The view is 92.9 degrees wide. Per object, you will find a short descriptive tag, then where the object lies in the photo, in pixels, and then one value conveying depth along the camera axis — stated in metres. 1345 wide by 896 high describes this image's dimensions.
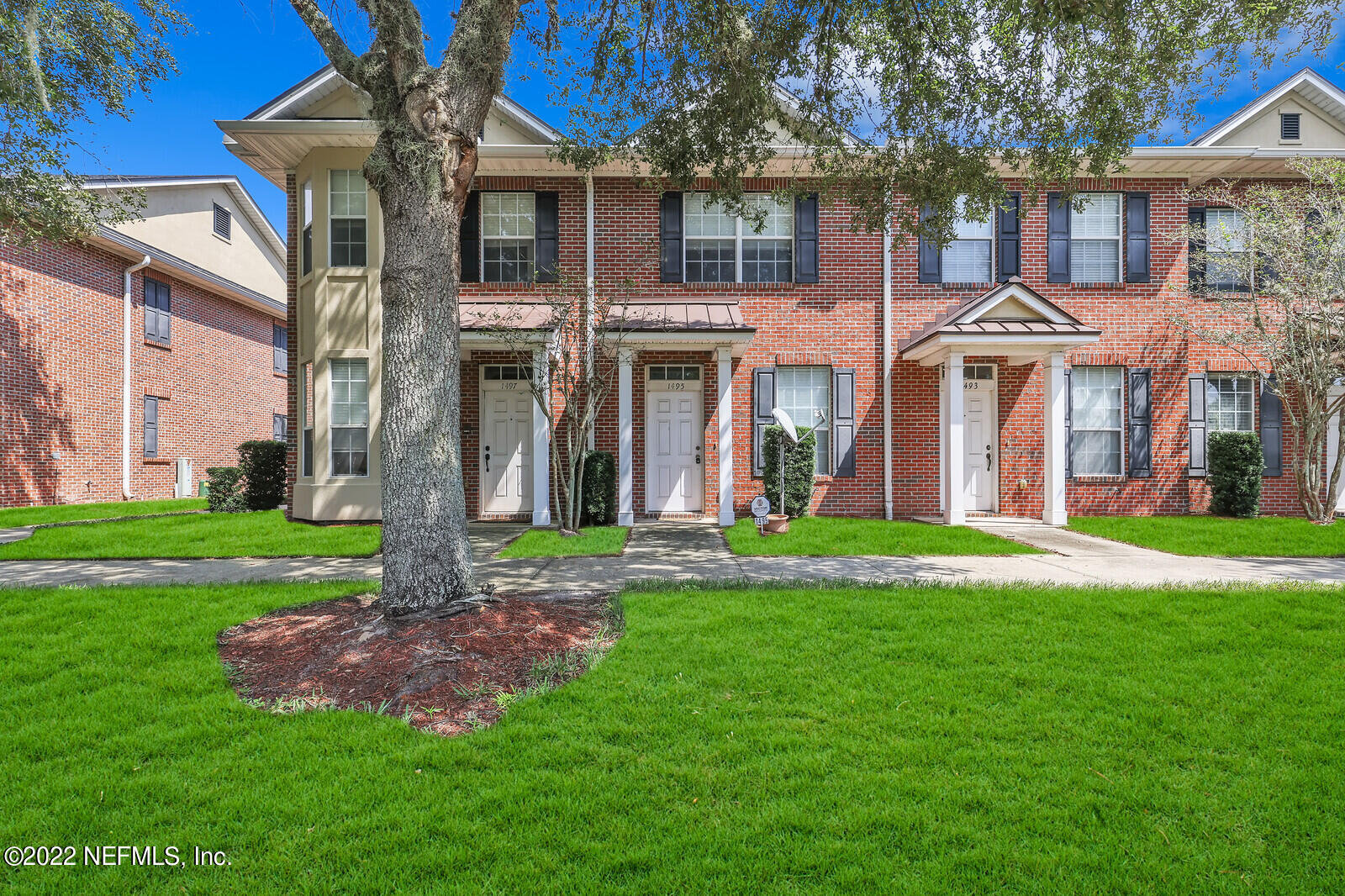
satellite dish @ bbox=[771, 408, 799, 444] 9.16
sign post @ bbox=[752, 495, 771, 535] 9.02
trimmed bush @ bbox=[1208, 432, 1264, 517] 10.55
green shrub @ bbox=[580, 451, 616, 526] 10.05
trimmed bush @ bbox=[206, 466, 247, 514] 11.34
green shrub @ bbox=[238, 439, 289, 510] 11.57
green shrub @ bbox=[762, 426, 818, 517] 10.48
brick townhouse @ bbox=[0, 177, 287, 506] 12.59
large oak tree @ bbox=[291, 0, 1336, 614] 4.41
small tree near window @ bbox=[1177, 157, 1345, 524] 9.55
